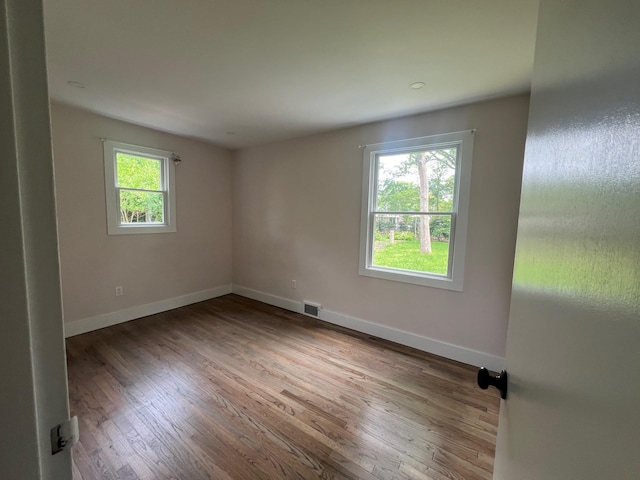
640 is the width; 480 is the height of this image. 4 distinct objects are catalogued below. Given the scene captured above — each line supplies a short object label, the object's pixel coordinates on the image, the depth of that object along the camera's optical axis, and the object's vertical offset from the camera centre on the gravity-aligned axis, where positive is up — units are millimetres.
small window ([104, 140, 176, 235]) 3105 +318
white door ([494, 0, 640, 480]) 246 -43
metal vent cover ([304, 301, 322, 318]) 3524 -1249
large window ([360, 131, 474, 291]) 2516 +130
